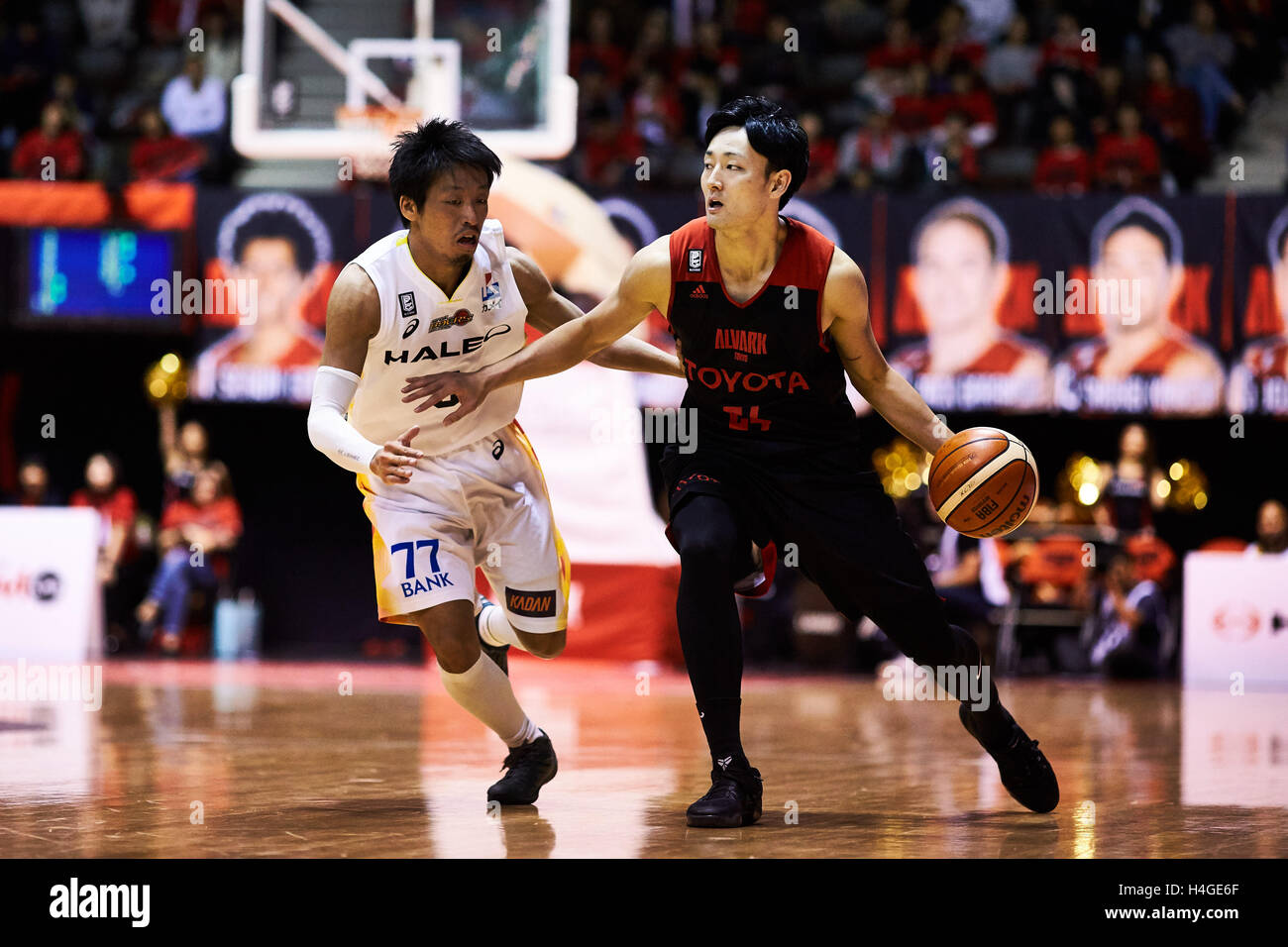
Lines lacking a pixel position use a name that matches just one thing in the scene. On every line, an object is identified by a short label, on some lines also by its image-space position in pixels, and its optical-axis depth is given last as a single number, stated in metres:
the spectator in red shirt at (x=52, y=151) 13.34
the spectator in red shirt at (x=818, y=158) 12.72
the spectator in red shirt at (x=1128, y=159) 12.37
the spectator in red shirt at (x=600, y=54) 14.42
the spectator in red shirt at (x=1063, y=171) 12.49
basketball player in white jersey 4.68
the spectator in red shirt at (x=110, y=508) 12.91
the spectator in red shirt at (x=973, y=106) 13.20
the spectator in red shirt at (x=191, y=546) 12.59
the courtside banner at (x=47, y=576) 11.20
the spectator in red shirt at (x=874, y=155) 12.78
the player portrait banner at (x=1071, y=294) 11.52
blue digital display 12.41
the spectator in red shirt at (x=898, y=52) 14.23
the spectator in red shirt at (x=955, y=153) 12.58
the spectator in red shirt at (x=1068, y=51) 13.52
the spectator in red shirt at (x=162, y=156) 13.34
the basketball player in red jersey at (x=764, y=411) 4.48
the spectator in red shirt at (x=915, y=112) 13.36
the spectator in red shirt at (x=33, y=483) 12.69
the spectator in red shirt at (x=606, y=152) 13.00
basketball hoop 11.74
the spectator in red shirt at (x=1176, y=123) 12.97
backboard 11.71
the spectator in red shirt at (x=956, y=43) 13.98
